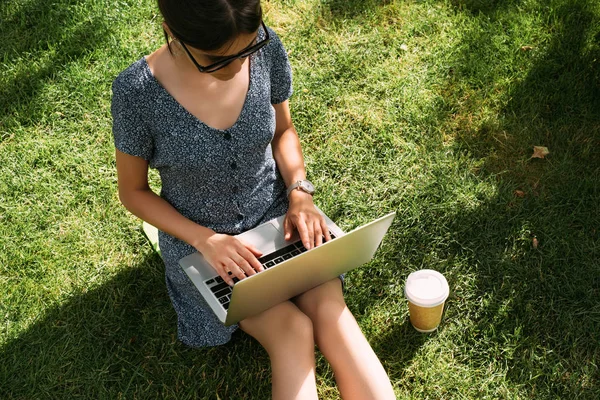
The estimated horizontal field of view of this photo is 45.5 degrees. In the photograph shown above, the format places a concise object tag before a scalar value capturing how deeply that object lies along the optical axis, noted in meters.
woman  2.59
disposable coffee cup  3.04
